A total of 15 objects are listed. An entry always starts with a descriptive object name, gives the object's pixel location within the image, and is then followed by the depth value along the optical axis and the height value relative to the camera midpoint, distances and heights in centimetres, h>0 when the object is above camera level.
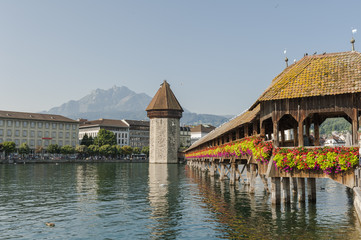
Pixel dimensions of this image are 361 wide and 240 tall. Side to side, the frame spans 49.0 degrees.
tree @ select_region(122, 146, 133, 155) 14752 +200
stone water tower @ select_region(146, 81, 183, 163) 11875 +778
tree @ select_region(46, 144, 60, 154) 12898 +231
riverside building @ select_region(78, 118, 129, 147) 17088 +1220
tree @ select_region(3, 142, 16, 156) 11554 +276
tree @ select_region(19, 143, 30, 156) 12312 +226
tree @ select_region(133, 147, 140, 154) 15571 +187
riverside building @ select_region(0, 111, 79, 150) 12908 +927
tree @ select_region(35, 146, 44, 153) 12900 +232
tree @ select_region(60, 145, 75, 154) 13150 +196
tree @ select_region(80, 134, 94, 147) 14775 +548
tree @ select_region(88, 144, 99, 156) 13662 +195
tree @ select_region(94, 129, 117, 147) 14450 +644
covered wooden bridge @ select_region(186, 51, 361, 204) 1714 +206
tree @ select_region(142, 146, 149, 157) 16012 +209
